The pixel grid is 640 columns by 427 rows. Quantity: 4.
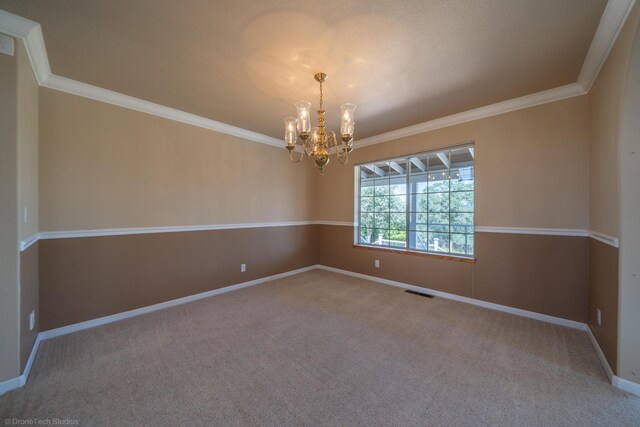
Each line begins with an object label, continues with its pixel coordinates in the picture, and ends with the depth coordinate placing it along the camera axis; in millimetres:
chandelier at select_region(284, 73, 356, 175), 2266
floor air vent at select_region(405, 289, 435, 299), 3740
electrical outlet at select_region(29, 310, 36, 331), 2189
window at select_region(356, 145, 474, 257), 3688
